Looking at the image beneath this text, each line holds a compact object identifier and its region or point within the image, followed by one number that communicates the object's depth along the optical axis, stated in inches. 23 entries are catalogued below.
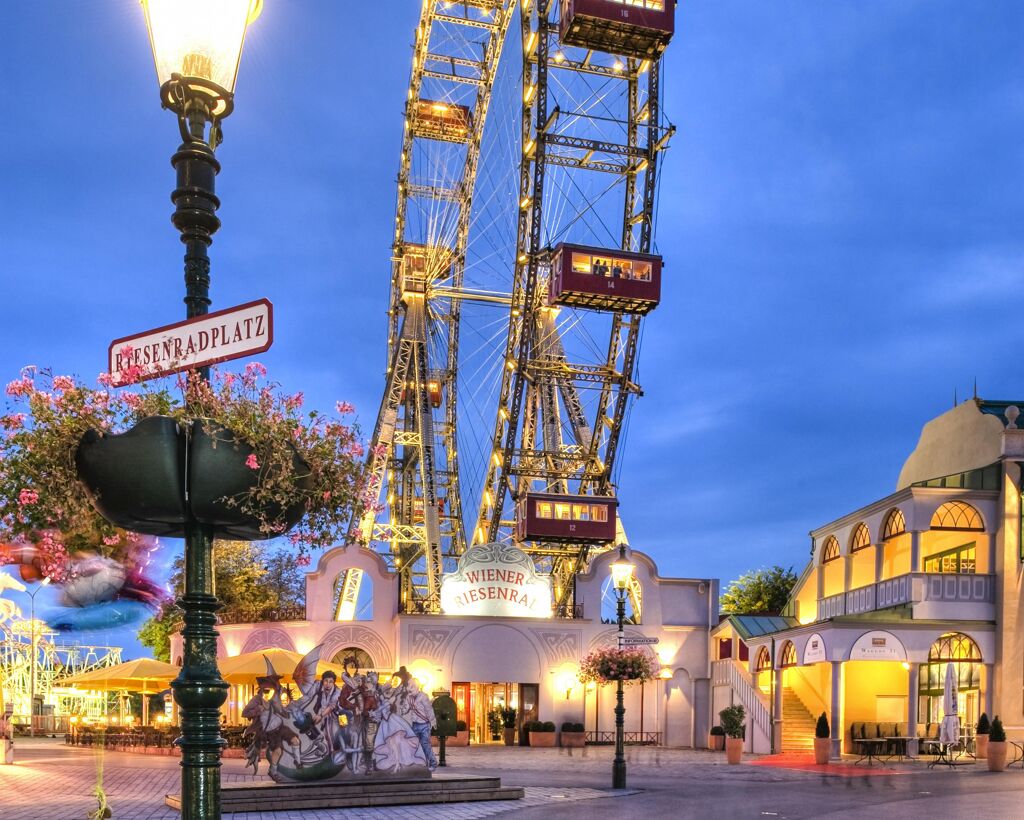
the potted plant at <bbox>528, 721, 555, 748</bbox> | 1494.8
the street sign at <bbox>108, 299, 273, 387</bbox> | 191.3
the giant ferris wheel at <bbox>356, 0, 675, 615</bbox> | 1844.2
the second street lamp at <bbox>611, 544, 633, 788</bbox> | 832.9
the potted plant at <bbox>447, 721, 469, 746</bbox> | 1471.5
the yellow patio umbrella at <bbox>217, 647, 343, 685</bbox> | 1251.2
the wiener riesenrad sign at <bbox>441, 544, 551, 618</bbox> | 1537.9
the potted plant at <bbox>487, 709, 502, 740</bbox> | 1524.4
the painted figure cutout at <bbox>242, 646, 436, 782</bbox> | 722.2
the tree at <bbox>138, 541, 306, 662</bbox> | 2192.4
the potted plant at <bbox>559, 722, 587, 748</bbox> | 1496.1
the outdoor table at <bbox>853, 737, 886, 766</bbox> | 1139.3
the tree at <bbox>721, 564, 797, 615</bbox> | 2532.0
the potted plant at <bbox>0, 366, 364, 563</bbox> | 195.2
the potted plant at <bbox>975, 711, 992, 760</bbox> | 1135.6
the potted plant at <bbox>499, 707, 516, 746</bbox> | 1507.1
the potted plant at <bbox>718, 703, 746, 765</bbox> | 1147.9
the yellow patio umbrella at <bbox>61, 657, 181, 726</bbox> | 1339.8
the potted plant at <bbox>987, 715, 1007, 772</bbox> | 1034.7
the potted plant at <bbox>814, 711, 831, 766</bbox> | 1146.7
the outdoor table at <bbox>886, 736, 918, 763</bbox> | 1214.4
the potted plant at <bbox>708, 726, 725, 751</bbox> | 1456.7
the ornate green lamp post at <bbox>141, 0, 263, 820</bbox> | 188.1
